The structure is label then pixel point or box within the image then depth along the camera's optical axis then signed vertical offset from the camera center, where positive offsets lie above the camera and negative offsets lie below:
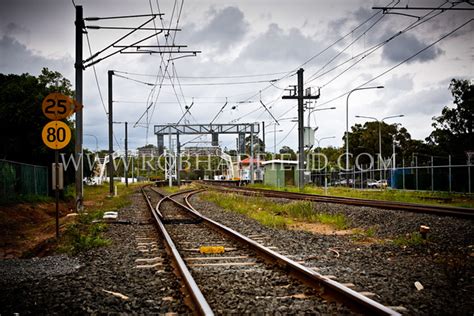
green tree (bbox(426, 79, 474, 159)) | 57.75 +5.42
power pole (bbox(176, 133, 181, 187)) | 64.38 +1.83
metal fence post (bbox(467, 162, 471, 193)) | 27.50 -0.62
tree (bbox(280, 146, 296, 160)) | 126.56 +4.32
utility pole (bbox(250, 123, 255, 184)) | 61.12 +1.60
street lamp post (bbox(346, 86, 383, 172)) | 47.41 +5.30
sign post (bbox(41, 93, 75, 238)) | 12.29 +1.18
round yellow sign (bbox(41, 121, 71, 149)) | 12.29 +0.89
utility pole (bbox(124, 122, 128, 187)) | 63.66 +2.84
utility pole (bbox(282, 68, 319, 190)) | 37.66 +3.23
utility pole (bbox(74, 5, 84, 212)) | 19.98 +2.32
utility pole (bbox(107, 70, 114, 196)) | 35.99 +2.69
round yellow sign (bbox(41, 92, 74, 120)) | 12.30 +1.62
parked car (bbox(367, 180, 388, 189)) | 53.97 -2.27
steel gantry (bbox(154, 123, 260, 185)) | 60.22 +4.77
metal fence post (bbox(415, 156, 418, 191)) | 35.10 -1.12
